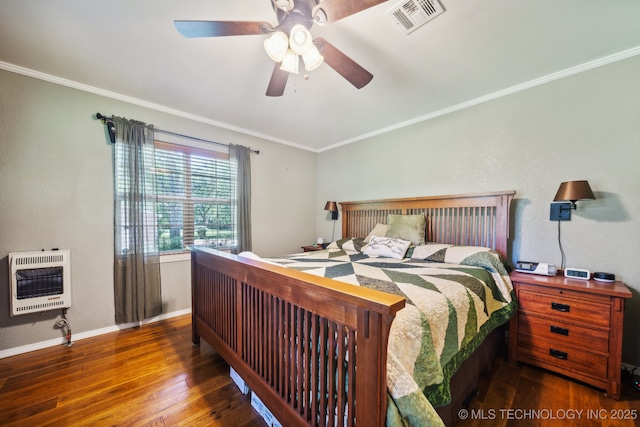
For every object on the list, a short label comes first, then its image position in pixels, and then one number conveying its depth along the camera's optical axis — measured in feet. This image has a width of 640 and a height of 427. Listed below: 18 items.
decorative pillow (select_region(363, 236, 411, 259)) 8.03
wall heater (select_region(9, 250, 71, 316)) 6.33
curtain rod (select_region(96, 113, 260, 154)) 7.55
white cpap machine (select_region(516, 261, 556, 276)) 6.22
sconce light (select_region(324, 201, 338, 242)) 12.42
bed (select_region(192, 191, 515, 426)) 2.54
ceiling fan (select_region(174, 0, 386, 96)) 3.93
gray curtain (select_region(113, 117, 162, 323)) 7.86
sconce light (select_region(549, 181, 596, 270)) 5.78
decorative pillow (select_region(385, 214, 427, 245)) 8.61
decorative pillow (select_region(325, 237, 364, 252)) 9.62
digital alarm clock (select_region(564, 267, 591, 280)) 5.82
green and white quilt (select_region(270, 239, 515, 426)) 2.62
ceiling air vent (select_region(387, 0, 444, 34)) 4.52
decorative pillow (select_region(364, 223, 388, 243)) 9.68
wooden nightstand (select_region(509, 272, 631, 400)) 4.99
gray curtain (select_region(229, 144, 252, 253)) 10.53
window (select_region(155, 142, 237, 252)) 8.93
